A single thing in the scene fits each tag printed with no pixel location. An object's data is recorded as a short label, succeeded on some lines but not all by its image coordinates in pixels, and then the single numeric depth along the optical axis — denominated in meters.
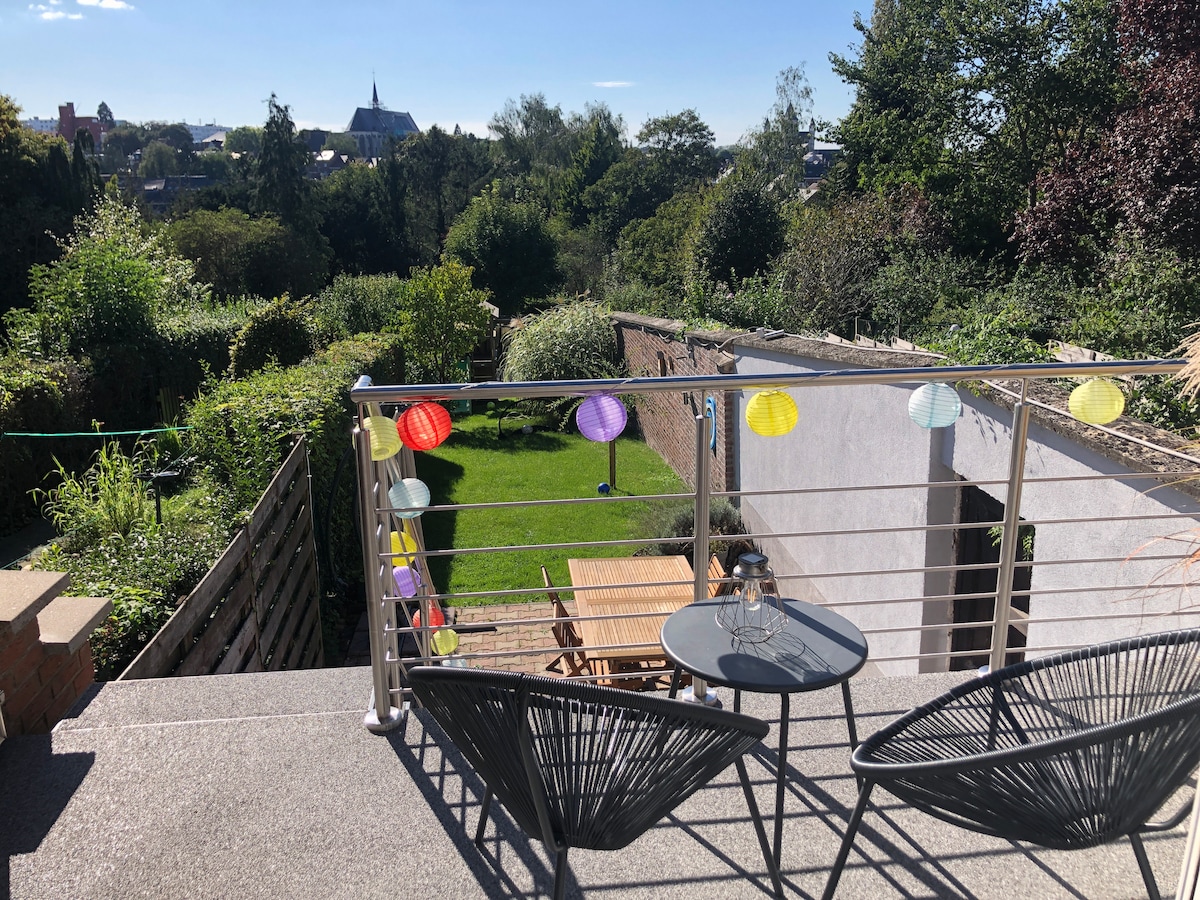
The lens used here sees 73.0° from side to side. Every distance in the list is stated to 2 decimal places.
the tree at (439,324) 16.53
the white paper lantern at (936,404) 2.71
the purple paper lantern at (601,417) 2.61
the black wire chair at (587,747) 1.66
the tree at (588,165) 40.34
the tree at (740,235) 17.81
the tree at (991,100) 14.19
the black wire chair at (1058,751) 1.53
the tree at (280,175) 33.50
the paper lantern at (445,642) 3.41
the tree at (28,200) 19.22
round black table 2.00
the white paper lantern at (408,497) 2.60
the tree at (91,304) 10.61
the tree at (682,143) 43.19
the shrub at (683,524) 8.77
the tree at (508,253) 26.94
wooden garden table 5.76
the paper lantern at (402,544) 3.01
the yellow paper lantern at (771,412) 2.58
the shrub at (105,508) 4.52
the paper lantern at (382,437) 2.47
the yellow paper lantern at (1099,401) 2.65
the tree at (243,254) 25.62
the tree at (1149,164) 9.34
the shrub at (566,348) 15.34
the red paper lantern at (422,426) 2.64
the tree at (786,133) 35.38
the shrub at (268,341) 11.66
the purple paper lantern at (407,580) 3.16
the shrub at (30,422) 8.38
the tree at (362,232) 35.28
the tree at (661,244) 21.46
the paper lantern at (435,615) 3.64
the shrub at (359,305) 19.28
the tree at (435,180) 36.97
